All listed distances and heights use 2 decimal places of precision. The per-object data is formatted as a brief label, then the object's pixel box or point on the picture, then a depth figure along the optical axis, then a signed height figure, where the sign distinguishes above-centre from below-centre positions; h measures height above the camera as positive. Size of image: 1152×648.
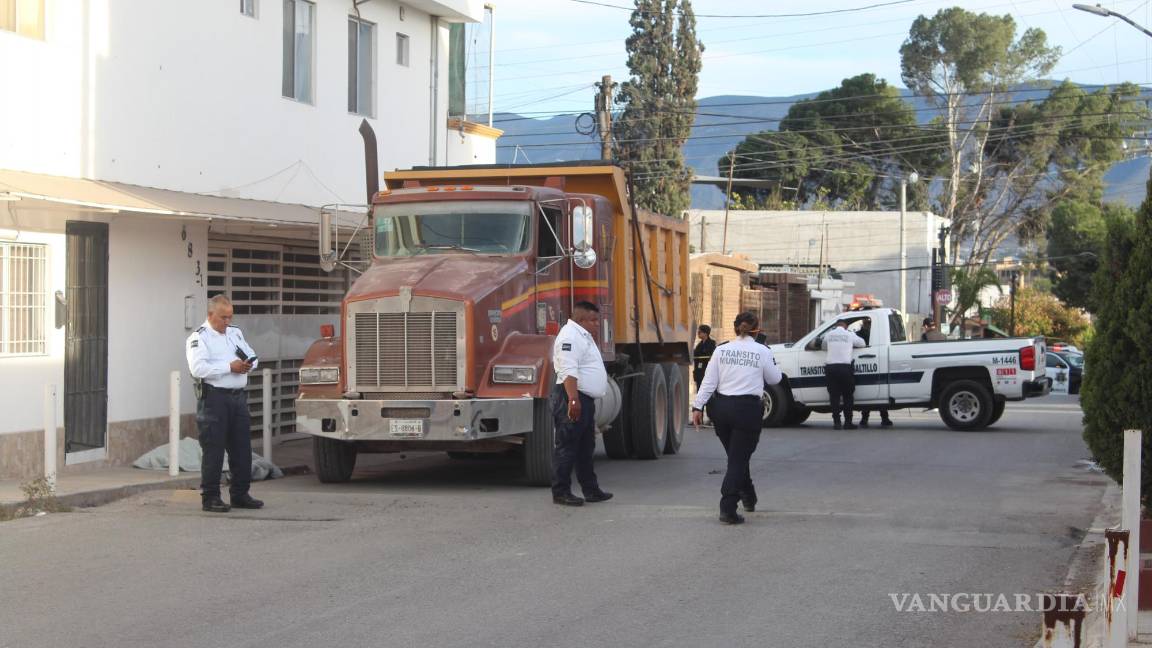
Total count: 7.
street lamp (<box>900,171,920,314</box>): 51.75 +2.37
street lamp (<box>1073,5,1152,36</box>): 25.62 +5.97
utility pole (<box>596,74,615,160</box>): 33.25 +5.27
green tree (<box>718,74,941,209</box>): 65.56 +8.59
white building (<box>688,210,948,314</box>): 60.59 +3.52
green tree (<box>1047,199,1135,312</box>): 65.31 +3.86
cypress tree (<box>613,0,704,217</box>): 54.28 +8.96
